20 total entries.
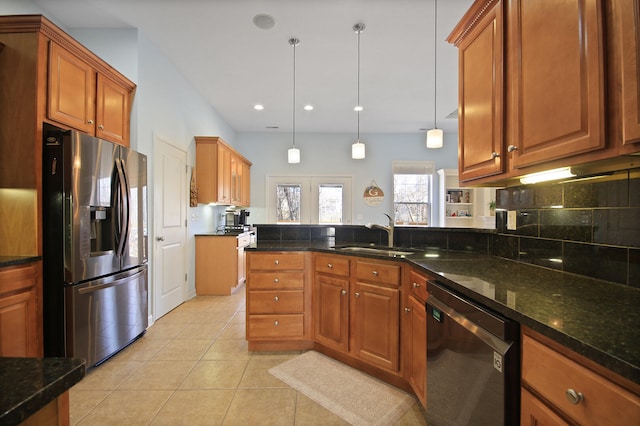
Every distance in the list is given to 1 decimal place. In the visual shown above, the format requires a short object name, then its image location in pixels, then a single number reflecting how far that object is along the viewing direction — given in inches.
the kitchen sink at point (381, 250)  86.7
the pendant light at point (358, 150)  135.7
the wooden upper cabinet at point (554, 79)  37.9
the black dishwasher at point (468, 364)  36.9
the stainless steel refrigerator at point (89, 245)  77.7
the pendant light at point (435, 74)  107.1
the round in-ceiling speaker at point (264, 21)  105.2
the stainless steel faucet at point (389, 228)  99.8
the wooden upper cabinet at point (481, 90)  56.9
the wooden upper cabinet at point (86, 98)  79.9
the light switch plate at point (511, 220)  69.8
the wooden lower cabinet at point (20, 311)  66.6
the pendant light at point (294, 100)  119.4
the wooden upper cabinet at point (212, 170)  168.7
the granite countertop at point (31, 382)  15.8
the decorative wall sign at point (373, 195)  126.7
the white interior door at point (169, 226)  126.1
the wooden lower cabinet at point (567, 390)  24.4
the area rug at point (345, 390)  67.4
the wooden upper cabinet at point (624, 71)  33.5
